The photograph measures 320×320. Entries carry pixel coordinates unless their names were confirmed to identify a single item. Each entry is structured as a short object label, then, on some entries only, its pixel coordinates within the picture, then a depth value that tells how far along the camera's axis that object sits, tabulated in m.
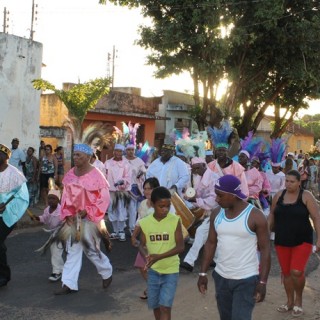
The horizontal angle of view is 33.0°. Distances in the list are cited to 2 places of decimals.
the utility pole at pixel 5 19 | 38.50
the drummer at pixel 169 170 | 9.51
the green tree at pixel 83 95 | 17.05
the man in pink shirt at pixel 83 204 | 6.69
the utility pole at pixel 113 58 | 50.26
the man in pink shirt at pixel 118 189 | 10.53
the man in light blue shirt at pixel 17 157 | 14.21
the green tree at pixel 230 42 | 18.02
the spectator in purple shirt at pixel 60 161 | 15.24
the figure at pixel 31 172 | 14.27
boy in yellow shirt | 4.81
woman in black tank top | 5.94
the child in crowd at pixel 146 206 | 6.14
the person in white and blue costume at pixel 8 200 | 6.73
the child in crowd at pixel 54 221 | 7.18
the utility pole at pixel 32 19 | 35.17
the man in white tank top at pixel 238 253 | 4.20
